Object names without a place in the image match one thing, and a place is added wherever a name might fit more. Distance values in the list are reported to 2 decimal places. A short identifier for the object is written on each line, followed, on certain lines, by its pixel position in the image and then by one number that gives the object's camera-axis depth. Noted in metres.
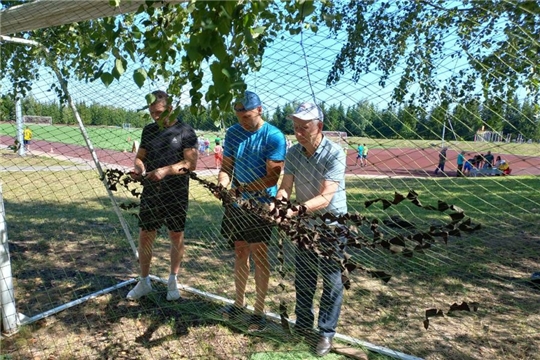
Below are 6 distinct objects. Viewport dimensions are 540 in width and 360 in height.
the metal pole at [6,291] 2.66
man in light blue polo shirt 2.03
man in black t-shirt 2.82
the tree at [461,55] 1.52
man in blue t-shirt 2.32
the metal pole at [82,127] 2.82
